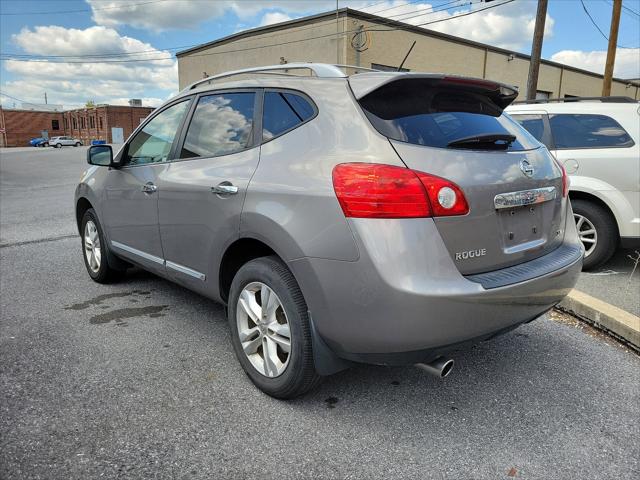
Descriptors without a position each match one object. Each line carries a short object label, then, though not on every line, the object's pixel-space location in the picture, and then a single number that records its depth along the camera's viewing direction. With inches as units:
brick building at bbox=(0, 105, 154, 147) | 2578.7
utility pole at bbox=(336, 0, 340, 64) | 919.0
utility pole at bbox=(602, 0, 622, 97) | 660.7
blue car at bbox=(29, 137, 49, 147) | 2657.5
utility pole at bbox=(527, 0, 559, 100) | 595.5
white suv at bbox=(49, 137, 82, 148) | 2491.4
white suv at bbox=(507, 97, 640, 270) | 198.7
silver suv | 87.2
